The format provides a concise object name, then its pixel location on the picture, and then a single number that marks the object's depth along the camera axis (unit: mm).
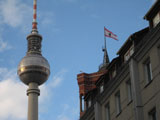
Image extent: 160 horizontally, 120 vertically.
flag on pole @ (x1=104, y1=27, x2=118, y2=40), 62431
